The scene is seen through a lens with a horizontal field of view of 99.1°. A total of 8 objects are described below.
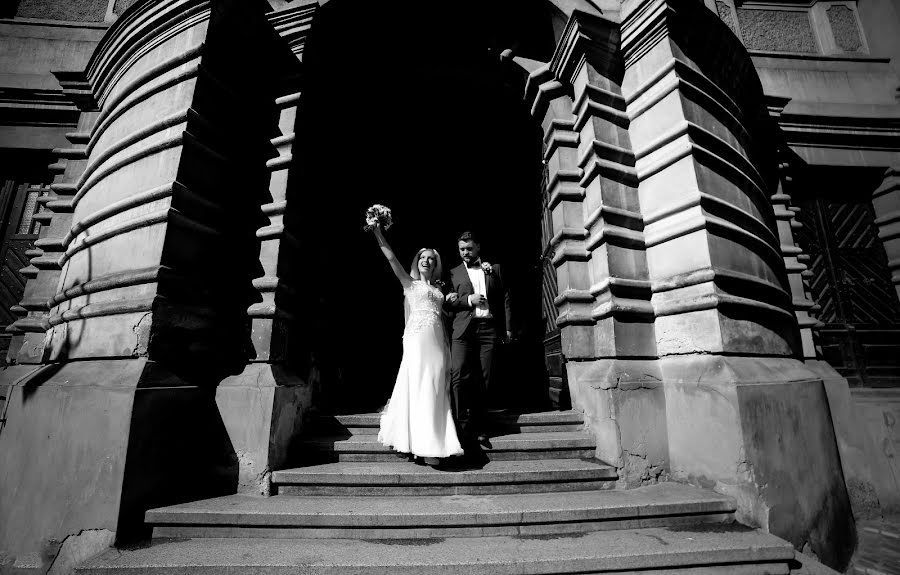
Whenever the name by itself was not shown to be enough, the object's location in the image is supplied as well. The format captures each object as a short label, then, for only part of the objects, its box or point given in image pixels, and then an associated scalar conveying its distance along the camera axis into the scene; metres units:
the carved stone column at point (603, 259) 4.05
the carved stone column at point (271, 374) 3.84
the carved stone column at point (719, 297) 3.55
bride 3.95
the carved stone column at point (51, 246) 6.12
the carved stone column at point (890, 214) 7.14
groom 4.29
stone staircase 2.74
